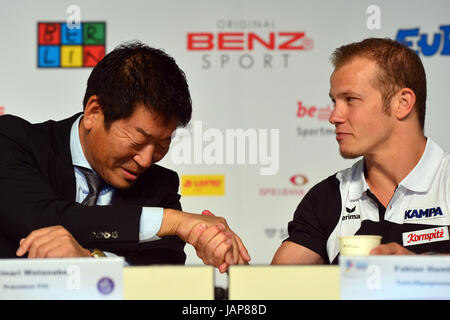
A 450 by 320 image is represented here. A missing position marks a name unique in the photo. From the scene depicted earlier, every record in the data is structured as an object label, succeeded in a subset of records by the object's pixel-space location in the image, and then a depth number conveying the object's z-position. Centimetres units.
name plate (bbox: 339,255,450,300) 348
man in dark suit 389
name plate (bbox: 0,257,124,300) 349
